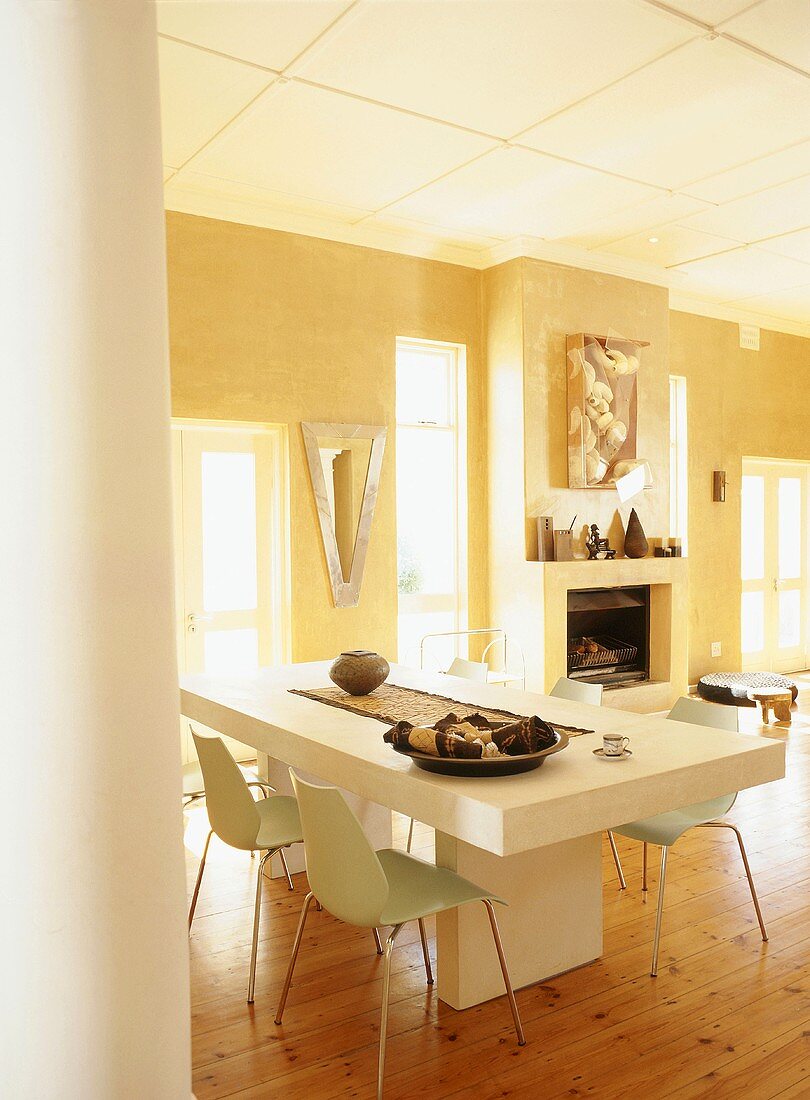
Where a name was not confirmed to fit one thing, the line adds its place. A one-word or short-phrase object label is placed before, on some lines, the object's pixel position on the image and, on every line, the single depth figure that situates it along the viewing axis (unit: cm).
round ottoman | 671
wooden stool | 652
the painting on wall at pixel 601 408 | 615
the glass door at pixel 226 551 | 524
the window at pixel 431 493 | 615
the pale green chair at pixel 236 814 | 278
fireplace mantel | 599
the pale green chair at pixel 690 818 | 290
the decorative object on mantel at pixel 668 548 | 669
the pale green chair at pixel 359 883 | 224
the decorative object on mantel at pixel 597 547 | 629
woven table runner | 306
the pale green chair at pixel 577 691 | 379
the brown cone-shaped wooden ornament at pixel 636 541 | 645
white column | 155
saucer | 253
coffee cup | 253
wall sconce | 775
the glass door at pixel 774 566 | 831
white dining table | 221
